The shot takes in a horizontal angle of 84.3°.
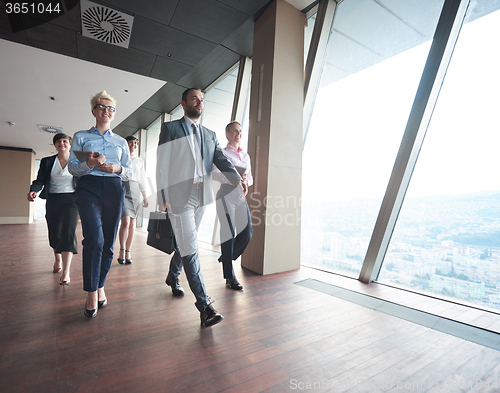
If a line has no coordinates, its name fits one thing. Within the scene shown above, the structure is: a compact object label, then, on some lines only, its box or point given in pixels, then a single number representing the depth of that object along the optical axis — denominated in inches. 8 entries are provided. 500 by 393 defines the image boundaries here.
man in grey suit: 72.6
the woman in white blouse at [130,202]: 142.8
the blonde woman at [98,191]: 75.5
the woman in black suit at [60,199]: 106.3
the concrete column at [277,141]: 131.0
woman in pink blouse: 104.8
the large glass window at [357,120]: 112.7
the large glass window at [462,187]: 89.4
